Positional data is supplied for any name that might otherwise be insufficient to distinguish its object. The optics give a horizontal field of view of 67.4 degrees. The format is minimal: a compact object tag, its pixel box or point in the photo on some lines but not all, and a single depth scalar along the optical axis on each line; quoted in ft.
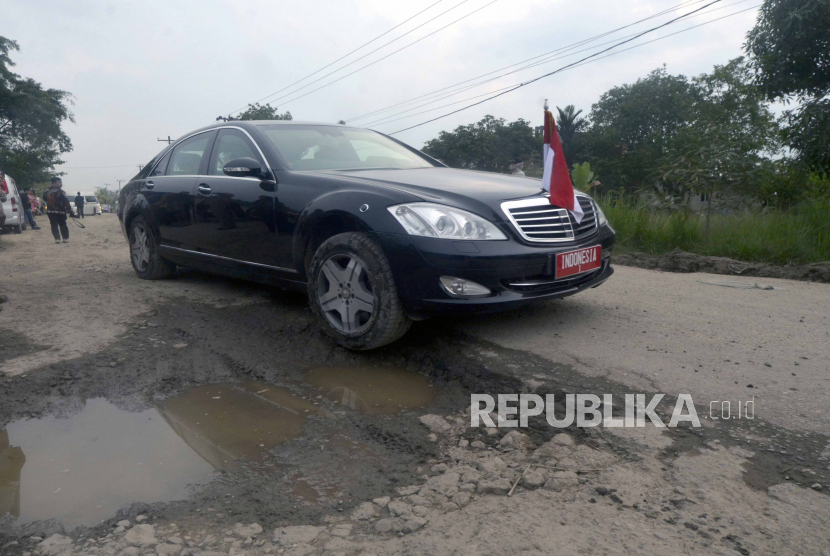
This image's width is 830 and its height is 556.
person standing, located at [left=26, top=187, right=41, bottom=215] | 81.46
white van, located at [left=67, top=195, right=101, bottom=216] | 143.84
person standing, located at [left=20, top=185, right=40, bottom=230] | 60.08
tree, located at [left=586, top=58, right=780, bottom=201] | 159.74
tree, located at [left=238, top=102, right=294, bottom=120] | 136.26
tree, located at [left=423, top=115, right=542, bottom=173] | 164.55
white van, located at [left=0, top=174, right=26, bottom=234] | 48.36
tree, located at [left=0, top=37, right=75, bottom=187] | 123.75
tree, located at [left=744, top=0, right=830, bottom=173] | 33.55
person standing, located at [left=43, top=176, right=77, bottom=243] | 42.11
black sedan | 11.41
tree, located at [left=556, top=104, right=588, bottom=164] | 178.50
